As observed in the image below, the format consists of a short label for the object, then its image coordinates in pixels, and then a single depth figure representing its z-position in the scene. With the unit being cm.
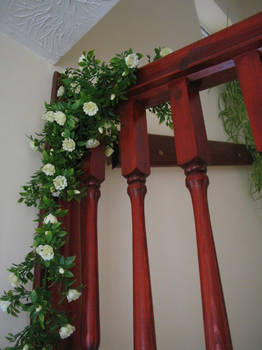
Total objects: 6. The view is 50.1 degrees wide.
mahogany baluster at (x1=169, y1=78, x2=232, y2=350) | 48
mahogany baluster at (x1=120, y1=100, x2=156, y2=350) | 56
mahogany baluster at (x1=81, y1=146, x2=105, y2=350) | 64
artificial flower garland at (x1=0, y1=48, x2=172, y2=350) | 61
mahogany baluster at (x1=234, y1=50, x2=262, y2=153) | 53
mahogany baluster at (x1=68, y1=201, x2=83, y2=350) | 69
